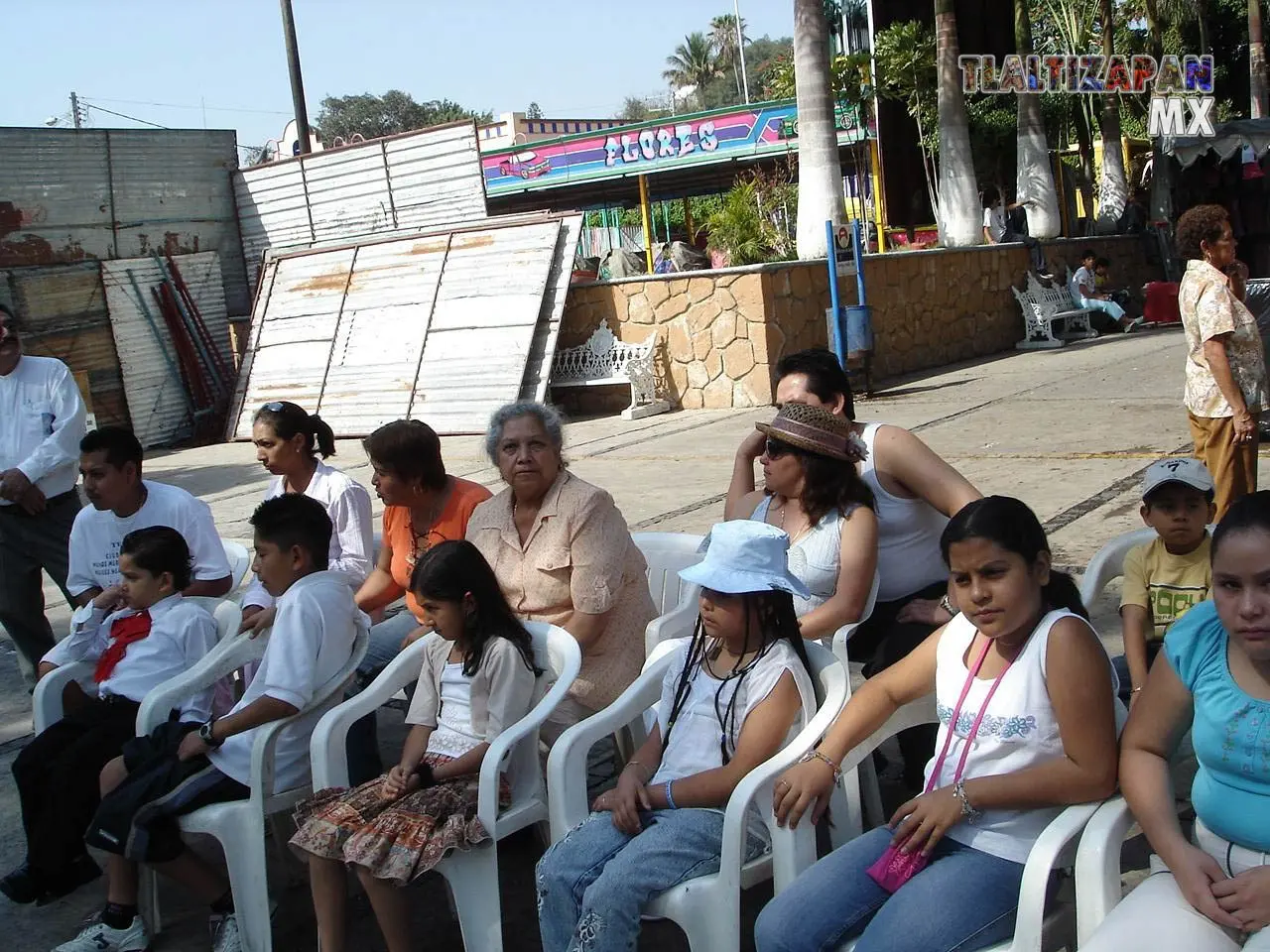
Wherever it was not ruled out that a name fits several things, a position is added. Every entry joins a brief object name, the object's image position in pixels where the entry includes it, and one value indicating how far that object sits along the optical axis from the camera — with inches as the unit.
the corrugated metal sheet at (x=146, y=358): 578.6
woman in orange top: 163.5
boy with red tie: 143.1
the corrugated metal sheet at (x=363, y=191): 572.7
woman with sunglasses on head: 180.2
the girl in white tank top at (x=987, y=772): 92.9
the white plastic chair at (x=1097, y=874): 87.7
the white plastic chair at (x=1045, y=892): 87.4
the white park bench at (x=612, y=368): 503.2
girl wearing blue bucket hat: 105.4
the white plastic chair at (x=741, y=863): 103.4
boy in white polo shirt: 131.7
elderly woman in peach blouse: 142.5
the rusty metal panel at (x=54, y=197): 559.5
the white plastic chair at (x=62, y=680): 162.4
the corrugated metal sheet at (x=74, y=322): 547.8
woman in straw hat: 134.3
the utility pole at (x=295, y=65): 815.1
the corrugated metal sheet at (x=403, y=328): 504.7
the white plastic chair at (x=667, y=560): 169.3
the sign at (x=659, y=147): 829.8
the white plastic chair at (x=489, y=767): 118.8
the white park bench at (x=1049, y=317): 649.0
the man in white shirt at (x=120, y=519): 175.3
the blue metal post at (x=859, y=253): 495.8
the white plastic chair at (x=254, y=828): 129.8
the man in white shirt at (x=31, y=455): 212.5
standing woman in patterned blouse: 197.0
